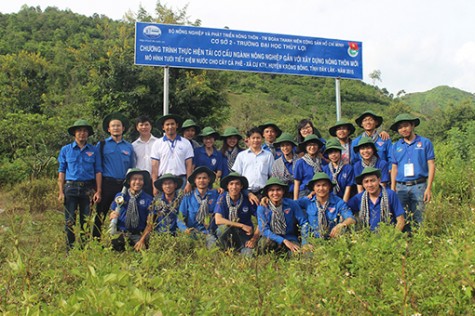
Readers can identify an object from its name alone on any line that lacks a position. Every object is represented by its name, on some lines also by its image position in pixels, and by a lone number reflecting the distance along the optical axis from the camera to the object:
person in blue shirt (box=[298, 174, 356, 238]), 4.50
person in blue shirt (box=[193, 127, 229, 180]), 5.87
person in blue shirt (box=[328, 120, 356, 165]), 5.36
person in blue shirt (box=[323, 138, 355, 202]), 5.11
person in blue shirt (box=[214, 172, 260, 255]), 4.91
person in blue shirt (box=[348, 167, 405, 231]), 4.43
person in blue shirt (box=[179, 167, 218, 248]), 5.07
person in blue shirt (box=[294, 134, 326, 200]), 5.20
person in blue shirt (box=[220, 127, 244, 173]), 5.95
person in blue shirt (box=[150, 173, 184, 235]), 4.96
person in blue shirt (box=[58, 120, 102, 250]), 5.09
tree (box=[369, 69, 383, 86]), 70.12
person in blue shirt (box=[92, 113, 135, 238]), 5.29
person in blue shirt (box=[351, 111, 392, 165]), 5.36
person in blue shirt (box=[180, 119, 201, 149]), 5.89
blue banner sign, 8.30
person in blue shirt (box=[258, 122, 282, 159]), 5.79
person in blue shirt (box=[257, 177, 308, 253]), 4.70
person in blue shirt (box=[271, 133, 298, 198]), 5.48
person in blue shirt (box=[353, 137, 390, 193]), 5.04
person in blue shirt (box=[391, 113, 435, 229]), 4.98
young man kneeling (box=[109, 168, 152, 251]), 4.94
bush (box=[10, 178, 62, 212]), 7.56
